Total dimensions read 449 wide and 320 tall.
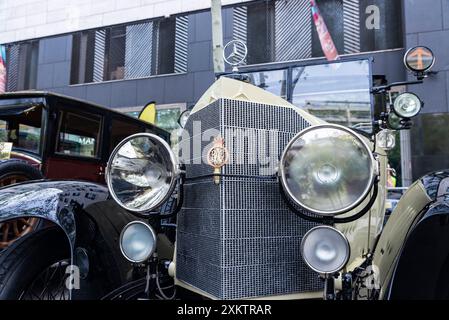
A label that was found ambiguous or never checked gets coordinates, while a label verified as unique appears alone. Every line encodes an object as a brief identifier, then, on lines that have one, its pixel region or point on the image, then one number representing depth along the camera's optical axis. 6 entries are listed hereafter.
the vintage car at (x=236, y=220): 1.83
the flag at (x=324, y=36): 7.67
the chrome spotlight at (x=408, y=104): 3.23
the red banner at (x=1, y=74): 11.74
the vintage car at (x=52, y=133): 5.11
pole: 6.21
